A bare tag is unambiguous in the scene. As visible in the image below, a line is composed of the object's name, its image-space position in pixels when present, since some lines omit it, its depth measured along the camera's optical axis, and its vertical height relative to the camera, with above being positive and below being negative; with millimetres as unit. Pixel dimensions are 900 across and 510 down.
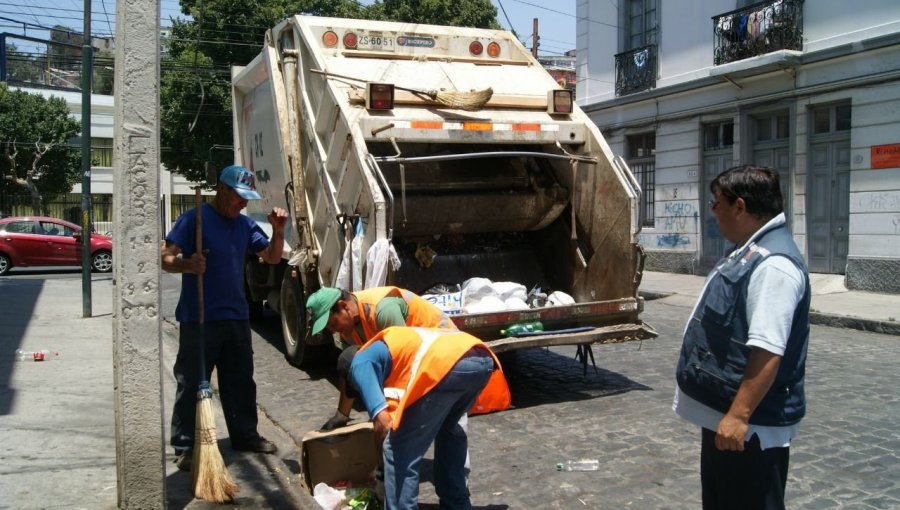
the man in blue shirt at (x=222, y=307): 4473 -493
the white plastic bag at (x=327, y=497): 3867 -1324
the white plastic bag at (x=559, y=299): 6594 -621
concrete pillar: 3584 -191
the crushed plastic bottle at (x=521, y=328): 5859 -762
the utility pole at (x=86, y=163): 10438 +742
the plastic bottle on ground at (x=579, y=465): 4590 -1374
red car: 18688 -538
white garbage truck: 6062 +335
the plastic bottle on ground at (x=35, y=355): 7406 -1247
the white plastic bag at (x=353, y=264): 5762 -307
